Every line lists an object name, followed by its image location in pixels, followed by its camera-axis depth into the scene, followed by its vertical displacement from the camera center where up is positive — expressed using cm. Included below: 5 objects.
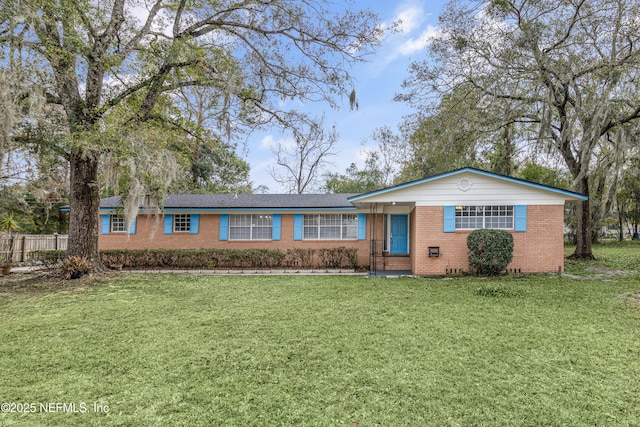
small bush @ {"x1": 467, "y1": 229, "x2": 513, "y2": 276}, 1007 -47
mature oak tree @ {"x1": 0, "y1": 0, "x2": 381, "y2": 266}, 884 +494
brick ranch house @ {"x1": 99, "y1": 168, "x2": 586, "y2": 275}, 1063 +35
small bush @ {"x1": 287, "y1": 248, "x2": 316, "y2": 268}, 1356 -105
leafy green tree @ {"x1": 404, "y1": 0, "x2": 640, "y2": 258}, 1099 +615
